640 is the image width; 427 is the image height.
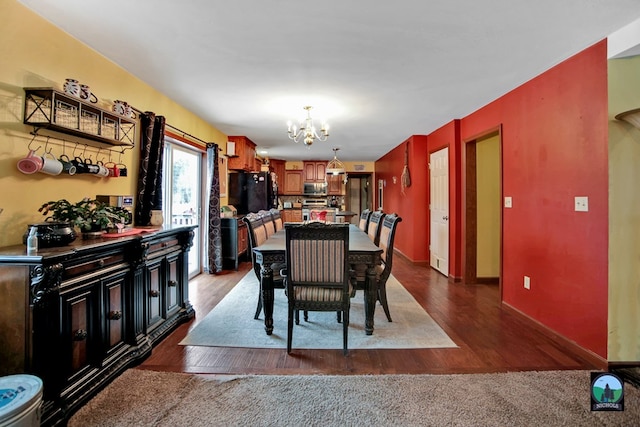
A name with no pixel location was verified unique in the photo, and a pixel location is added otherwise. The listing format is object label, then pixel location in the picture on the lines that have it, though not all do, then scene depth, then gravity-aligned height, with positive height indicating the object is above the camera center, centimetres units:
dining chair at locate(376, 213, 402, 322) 276 -51
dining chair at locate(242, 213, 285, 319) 272 -32
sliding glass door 390 +32
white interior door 464 +4
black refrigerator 590 +42
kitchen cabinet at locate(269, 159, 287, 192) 875 +122
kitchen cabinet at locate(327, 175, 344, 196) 884 +78
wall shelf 187 +67
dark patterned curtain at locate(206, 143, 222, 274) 466 -7
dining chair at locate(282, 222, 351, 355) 222 -45
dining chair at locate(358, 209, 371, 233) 411 -14
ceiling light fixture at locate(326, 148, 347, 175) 493 +73
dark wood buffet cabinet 144 -58
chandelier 363 +100
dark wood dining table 251 -49
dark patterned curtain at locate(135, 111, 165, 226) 298 +44
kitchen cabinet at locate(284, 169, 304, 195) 878 +86
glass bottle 153 -15
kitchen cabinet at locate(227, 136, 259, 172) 559 +109
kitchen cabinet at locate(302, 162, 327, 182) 871 +117
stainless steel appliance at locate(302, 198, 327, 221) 888 +22
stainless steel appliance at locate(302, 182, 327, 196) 869 +68
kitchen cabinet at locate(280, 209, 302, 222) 866 -11
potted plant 186 -2
